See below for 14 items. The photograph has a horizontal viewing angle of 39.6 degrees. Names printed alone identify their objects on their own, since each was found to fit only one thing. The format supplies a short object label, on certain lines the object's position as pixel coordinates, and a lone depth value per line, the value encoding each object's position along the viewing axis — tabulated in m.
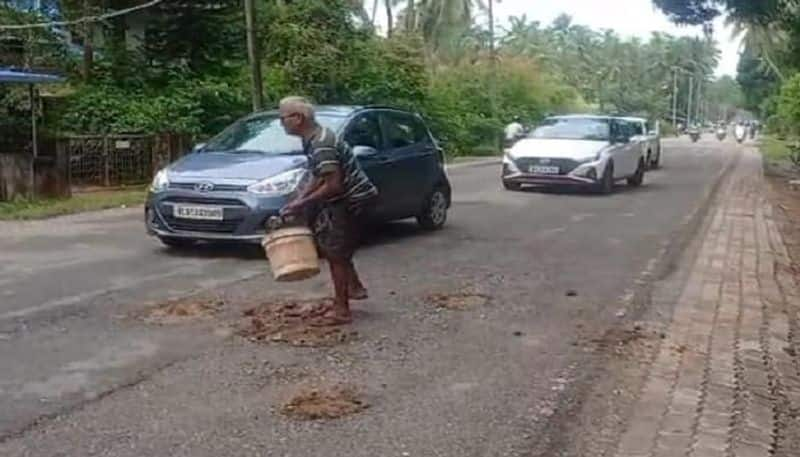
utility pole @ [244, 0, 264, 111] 21.34
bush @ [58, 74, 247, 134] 22.83
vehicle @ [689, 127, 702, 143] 71.53
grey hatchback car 10.70
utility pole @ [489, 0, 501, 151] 43.88
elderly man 7.51
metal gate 20.11
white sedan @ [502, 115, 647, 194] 20.72
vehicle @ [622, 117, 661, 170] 26.55
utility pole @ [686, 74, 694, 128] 115.46
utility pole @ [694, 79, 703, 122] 122.84
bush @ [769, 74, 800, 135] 30.12
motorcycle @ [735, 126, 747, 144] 70.94
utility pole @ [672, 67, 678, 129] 109.71
